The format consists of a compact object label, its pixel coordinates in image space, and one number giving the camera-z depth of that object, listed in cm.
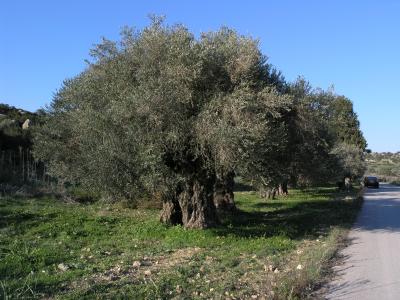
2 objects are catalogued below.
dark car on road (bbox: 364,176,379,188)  6232
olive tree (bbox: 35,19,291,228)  1402
